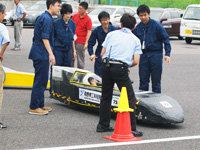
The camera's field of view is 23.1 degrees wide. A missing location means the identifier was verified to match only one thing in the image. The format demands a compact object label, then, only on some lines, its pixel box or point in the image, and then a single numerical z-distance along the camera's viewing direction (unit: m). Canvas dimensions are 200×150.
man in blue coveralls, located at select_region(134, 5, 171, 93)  8.45
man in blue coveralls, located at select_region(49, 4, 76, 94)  8.92
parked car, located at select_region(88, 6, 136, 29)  25.86
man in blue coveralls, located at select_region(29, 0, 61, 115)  7.74
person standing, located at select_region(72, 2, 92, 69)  11.08
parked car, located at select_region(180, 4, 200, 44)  23.72
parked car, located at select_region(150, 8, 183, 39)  26.47
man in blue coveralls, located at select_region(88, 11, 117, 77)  8.70
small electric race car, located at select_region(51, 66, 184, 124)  7.23
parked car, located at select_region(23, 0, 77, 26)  28.91
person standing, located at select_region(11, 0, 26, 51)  17.61
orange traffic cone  6.43
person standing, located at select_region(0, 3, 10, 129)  6.89
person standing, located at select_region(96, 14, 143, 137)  6.65
